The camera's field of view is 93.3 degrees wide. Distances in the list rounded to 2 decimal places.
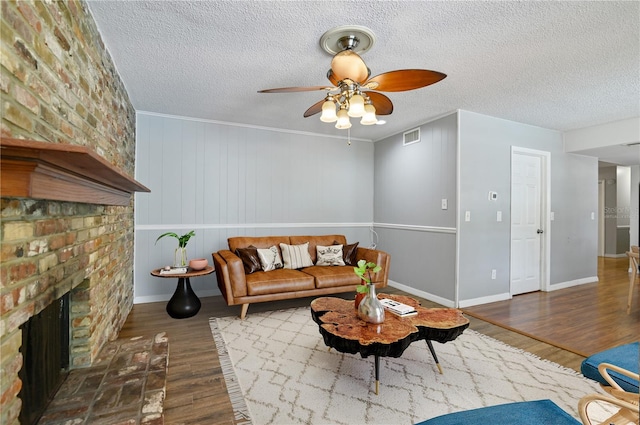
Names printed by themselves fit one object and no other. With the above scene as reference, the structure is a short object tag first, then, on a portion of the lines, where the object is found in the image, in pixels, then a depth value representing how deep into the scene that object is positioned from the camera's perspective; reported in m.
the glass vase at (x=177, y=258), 3.90
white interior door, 4.33
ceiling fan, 2.04
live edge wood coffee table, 1.82
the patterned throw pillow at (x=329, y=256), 4.04
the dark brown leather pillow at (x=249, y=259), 3.57
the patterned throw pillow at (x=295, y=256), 3.90
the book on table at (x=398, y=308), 2.24
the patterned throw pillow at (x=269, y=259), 3.68
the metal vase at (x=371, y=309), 2.07
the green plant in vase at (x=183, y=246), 3.46
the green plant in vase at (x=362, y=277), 2.17
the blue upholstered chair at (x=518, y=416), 1.11
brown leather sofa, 3.24
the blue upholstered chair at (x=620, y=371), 1.18
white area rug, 1.80
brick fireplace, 1.00
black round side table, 3.29
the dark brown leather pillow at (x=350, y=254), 4.13
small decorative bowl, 3.44
